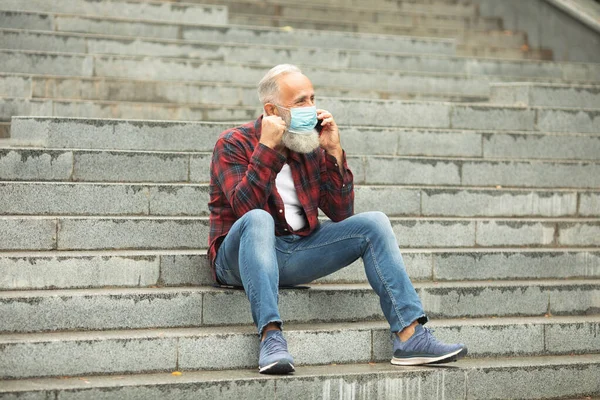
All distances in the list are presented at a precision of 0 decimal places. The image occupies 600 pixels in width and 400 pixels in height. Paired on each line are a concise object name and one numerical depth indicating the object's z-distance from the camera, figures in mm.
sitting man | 9278
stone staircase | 9601
